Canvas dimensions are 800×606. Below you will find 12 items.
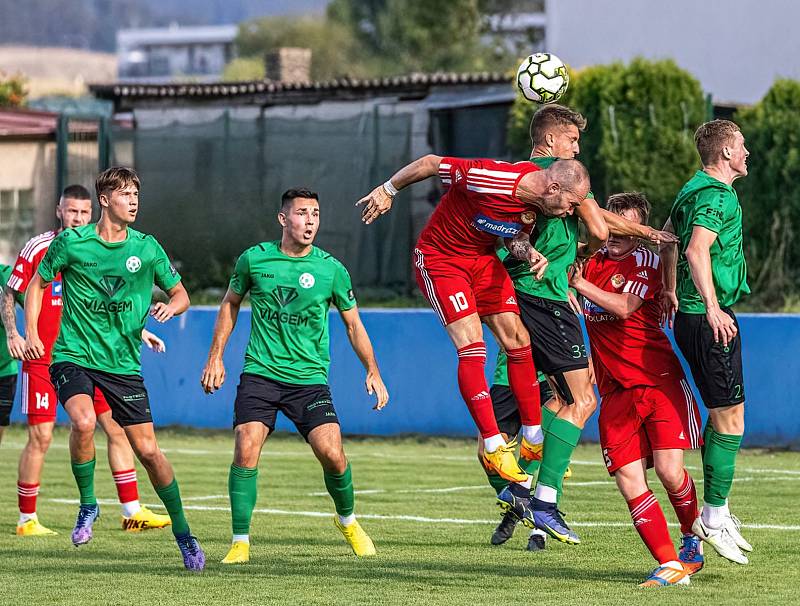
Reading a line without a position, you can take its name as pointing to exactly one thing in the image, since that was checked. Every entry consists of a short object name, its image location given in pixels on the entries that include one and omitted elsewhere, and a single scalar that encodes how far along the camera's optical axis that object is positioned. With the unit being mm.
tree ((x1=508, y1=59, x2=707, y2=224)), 41906
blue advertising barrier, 30516
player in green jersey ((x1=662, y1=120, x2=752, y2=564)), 16359
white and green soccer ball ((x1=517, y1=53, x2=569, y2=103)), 19062
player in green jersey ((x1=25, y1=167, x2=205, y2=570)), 17984
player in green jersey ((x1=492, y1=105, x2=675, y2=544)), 17547
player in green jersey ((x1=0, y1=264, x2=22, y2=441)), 22812
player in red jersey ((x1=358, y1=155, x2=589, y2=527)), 16984
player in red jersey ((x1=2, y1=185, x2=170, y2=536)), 21000
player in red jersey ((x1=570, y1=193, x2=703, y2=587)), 16141
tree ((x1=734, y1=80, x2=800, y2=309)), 39281
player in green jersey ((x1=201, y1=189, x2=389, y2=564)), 17734
